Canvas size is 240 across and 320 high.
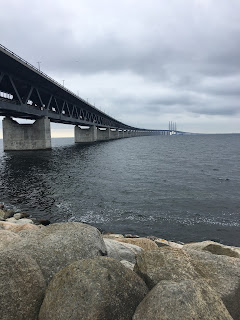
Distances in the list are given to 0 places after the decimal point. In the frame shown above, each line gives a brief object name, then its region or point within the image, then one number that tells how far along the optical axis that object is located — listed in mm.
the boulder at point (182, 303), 2615
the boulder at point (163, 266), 3496
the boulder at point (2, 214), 12030
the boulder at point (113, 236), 9456
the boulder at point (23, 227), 7327
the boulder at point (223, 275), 3363
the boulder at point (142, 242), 7589
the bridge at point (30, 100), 37219
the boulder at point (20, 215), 12654
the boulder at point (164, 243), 8375
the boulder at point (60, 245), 3859
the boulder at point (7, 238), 4504
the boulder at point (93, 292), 2855
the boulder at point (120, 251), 5472
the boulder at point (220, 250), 5463
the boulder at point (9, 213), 12512
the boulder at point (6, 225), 8348
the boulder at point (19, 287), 3006
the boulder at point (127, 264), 4967
